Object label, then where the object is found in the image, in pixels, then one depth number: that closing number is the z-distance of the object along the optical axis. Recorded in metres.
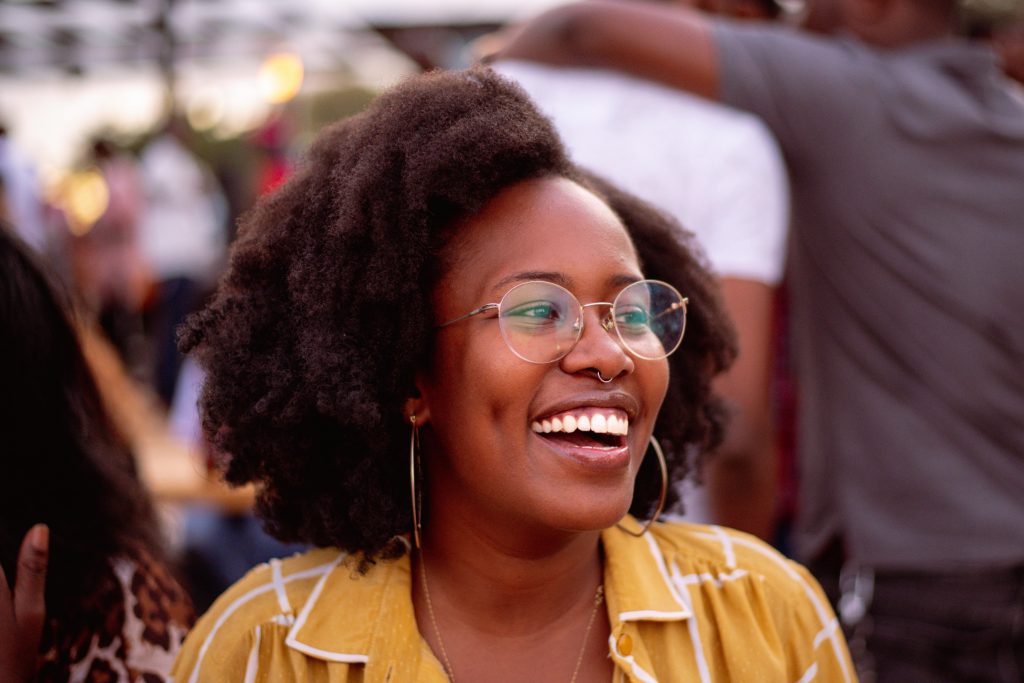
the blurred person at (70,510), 2.20
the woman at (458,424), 1.82
